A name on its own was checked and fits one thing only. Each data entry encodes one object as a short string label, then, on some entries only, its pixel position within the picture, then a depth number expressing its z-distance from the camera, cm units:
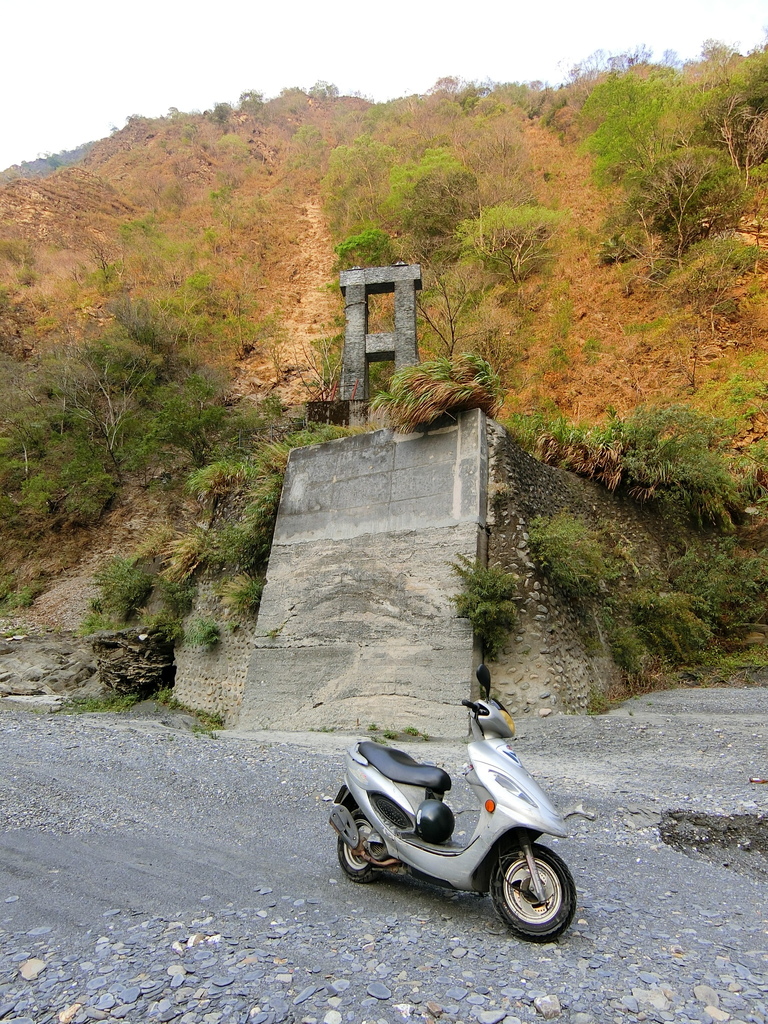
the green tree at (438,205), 2364
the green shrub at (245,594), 1018
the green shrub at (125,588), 1259
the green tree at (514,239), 2003
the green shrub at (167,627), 1148
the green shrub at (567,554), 812
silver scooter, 257
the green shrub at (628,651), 883
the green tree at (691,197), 1633
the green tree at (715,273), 1486
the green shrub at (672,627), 903
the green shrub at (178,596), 1153
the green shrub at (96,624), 1307
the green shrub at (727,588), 932
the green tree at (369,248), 2328
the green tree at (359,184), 2927
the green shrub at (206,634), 1059
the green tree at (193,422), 1580
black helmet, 286
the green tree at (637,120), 1886
